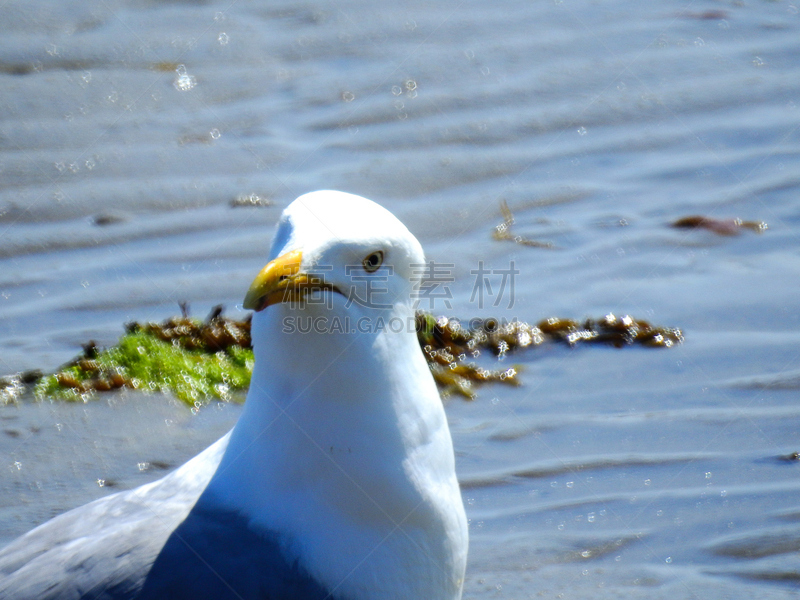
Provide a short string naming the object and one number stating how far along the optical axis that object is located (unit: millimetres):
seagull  4902
